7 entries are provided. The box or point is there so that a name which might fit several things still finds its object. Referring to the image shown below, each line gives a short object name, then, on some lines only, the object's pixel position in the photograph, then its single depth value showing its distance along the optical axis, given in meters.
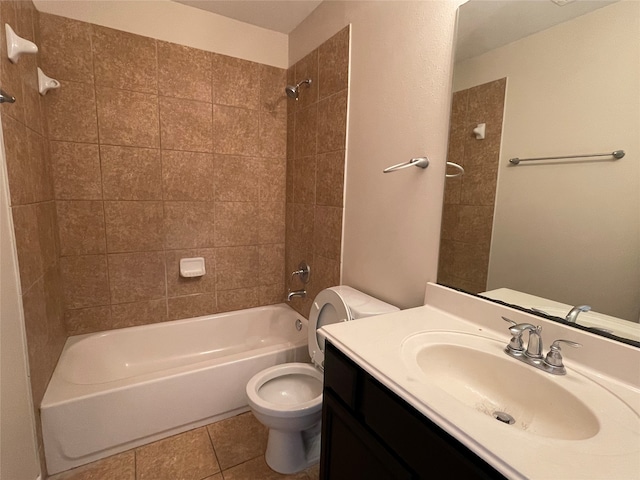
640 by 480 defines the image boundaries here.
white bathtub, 1.43
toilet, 1.36
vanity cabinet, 0.60
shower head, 1.99
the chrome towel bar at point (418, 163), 1.24
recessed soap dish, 2.10
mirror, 0.77
